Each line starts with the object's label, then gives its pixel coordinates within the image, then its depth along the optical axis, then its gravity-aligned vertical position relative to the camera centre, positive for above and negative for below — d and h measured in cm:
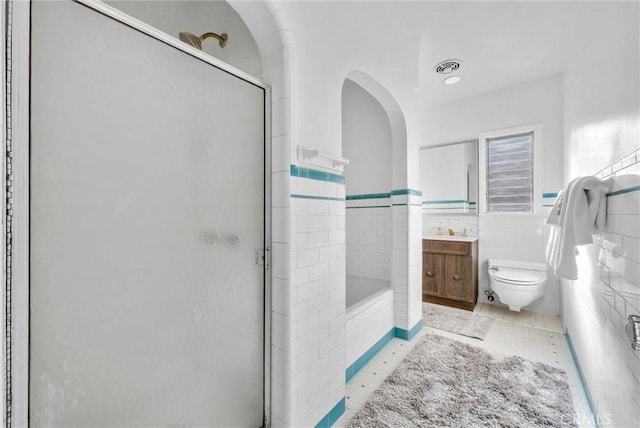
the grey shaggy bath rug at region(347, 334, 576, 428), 152 -108
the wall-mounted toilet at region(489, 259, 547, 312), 270 -64
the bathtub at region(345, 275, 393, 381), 192 -84
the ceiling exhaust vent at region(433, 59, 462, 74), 247 +135
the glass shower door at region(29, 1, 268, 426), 74 -5
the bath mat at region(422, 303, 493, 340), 255 -103
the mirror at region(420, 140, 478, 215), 335 +45
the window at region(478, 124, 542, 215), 299 +51
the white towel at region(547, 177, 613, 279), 125 +0
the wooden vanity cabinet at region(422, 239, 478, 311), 301 -63
